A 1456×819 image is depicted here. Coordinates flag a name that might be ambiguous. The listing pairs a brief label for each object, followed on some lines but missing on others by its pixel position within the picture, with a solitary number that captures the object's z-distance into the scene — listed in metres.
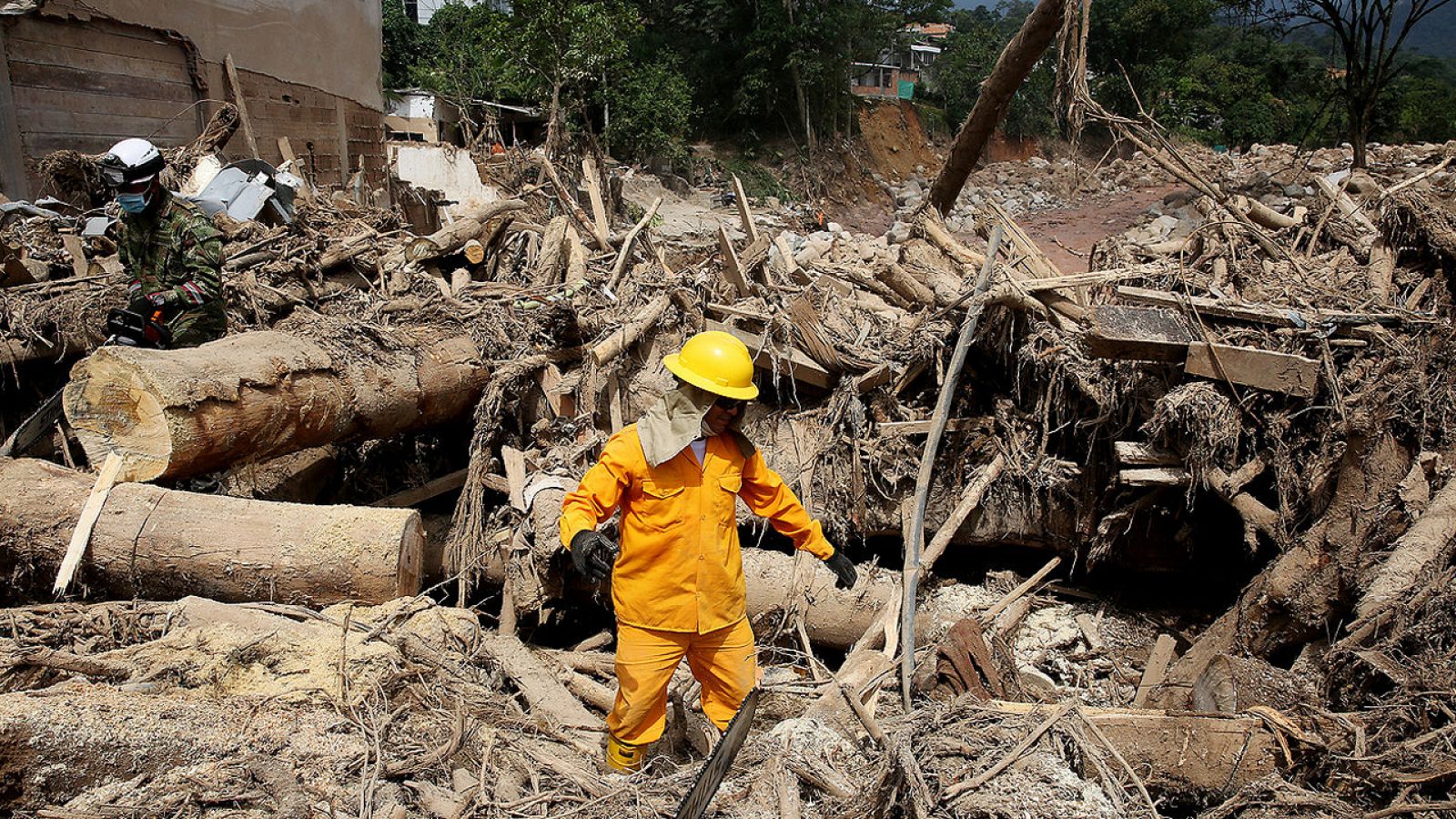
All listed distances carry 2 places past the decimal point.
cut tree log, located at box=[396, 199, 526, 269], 6.74
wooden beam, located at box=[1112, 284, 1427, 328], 4.80
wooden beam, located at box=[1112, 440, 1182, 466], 5.05
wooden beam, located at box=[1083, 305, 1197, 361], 4.71
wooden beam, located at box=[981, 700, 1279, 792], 3.39
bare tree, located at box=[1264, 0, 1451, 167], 14.71
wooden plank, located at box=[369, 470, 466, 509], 5.49
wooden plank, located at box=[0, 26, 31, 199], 7.41
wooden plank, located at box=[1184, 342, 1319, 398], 4.62
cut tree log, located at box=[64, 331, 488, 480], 3.71
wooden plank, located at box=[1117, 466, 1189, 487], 4.97
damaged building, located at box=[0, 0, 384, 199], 7.68
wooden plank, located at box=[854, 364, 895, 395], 5.59
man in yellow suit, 3.31
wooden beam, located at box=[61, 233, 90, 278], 6.09
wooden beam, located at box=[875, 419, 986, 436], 5.58
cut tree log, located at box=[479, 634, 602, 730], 3.79
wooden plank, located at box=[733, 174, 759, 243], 6.98
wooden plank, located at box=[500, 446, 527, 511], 4.99
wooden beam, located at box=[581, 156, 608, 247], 7.35
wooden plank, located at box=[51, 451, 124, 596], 3.56
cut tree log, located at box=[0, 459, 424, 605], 3.65
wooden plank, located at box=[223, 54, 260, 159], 9.30
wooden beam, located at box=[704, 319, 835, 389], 5.63
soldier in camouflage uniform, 4.81
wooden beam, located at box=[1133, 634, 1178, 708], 4.52
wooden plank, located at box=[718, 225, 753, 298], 6.21
